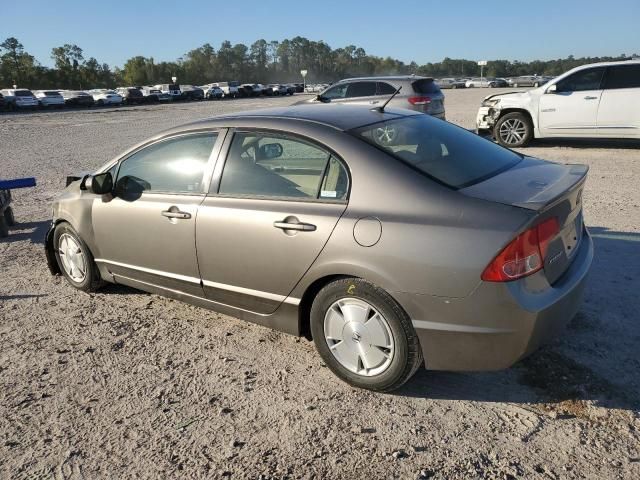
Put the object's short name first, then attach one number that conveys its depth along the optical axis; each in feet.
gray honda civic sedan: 8.57
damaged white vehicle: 32.45
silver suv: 39.70
